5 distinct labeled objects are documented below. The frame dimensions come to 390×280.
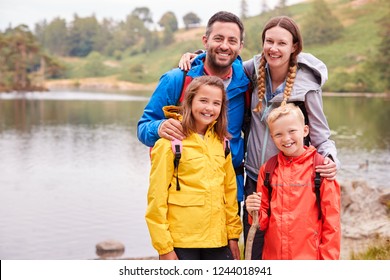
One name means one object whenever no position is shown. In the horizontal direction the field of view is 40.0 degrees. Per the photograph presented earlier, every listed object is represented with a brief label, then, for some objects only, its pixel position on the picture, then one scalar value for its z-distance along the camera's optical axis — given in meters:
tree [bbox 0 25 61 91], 46.31
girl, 2.46
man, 2.70
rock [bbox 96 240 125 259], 7.27
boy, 2.47
